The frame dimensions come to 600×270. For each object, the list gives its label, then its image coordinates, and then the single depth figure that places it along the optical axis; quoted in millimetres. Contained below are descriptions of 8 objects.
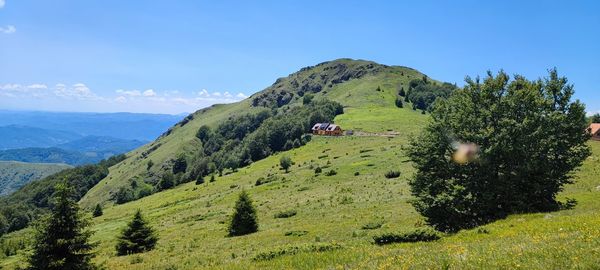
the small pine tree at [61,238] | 24000
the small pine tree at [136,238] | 39000
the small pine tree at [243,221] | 42656
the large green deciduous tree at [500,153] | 28109
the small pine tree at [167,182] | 148500
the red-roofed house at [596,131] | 93869
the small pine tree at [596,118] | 112725
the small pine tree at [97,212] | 109500
